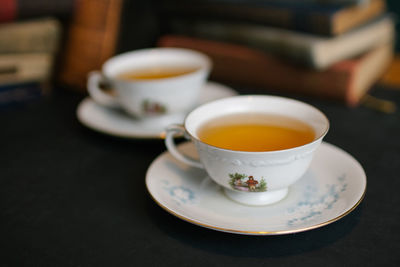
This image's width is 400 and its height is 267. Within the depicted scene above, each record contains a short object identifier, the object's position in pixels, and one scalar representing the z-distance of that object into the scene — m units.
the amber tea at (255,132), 0.59
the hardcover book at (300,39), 0.89
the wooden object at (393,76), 1.10
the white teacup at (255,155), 0.52
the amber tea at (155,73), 0.90
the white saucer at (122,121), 0.80
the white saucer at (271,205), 0.52
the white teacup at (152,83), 0.80
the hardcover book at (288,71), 0.91
